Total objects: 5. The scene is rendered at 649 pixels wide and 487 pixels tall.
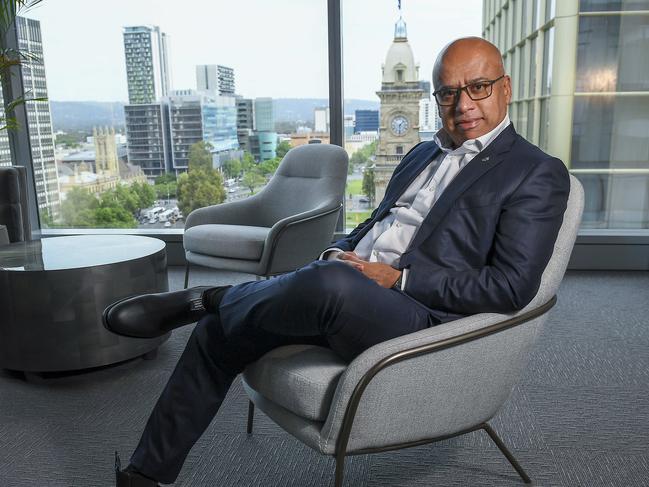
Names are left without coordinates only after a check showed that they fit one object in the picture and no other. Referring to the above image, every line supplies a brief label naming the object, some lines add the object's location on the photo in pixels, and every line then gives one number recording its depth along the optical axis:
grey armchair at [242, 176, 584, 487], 1.35
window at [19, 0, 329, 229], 4.35
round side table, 2.32
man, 1.46
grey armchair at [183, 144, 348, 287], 3.11
